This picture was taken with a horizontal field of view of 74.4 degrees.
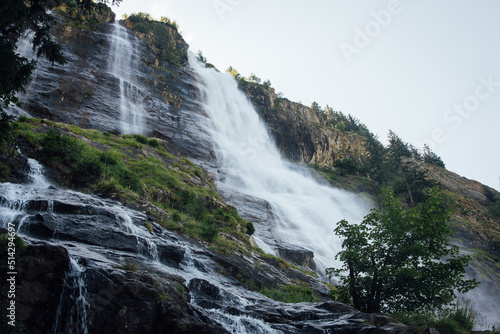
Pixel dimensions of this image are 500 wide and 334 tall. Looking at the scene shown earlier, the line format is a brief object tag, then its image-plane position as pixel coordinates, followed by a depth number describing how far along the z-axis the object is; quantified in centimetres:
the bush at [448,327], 723
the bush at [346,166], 5651
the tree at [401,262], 902
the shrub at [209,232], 1404
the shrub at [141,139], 2572
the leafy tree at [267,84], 6189
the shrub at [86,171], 1424
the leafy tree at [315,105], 8575
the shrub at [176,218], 1477
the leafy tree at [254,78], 6689
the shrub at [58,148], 1434
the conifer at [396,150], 5509
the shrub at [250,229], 1978
